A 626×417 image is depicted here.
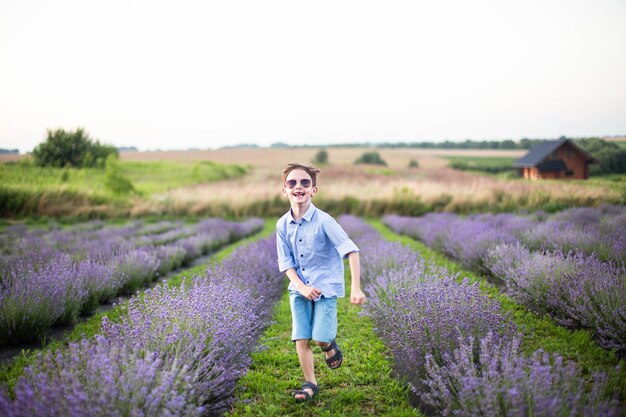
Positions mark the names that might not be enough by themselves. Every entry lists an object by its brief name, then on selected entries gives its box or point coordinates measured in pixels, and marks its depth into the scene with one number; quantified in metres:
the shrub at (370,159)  35.84
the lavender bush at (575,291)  3.20
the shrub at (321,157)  34.56
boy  2.67
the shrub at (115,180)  17.30
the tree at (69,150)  19.00
